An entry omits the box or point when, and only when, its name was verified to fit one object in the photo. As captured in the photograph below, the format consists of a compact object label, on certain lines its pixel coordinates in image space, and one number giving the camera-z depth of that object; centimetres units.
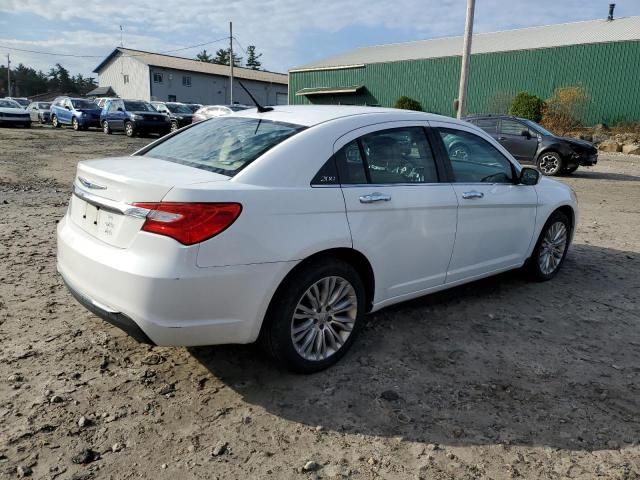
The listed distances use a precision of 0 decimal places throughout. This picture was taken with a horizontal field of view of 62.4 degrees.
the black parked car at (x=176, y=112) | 2559
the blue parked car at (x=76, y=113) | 2661
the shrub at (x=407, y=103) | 3294
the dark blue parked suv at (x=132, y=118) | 2367
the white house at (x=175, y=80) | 5256
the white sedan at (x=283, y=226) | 272
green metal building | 2889
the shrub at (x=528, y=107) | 2714
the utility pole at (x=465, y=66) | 1552
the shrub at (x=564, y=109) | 2755
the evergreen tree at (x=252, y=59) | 9769
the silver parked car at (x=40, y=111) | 3192
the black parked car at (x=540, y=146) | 1398
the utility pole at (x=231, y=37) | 4199
